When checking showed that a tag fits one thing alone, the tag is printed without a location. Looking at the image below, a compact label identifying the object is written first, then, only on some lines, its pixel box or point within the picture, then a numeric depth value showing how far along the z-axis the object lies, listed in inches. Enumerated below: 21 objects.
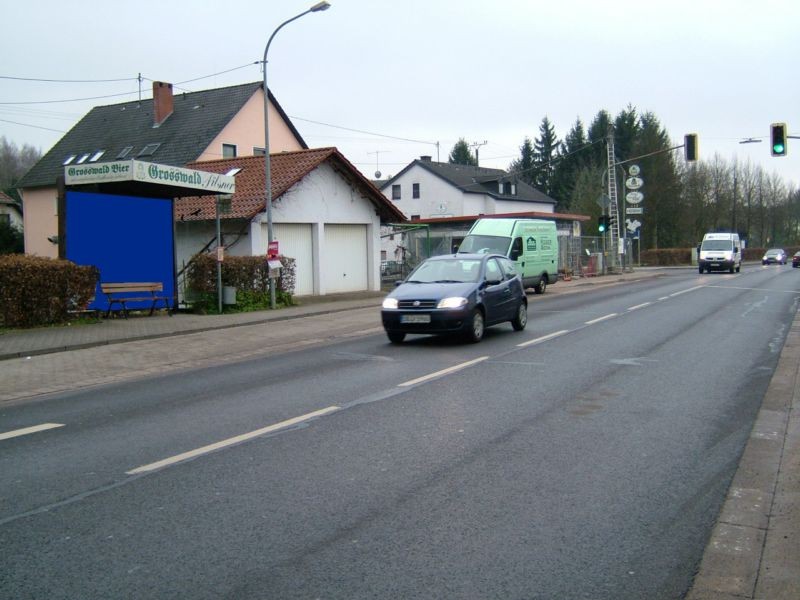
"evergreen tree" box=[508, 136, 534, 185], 4365.2
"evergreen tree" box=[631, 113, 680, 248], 2974.9
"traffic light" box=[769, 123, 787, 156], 1029.2
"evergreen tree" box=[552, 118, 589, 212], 4072.3
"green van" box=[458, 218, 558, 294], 1106.1
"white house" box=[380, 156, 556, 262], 2721.5
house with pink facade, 1672.0
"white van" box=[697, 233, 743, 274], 1857.8
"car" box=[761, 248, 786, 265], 2701.8
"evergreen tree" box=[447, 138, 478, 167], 4714.6
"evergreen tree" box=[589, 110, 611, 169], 3966.8
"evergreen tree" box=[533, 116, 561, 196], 4259.4
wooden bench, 759.7
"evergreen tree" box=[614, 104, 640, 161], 3762.3
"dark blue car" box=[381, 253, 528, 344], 533.6
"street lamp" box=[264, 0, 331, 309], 885.2
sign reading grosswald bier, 727.1
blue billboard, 759.7
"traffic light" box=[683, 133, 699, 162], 1344.7
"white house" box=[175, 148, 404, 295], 1024.9
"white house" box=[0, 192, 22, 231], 2190.0
